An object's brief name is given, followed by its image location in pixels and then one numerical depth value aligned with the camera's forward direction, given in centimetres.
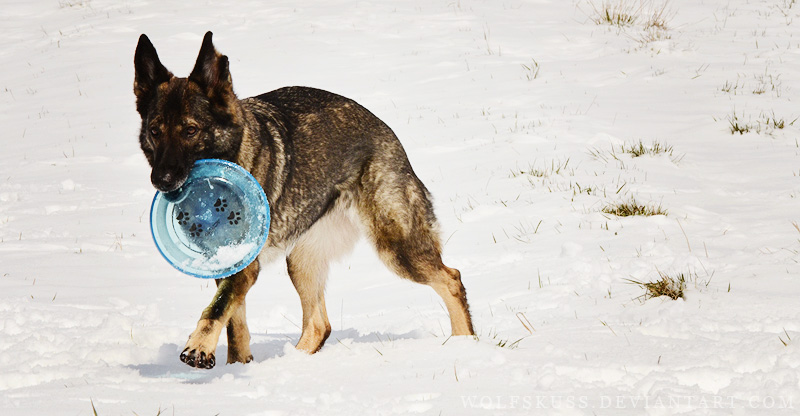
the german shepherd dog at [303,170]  845
